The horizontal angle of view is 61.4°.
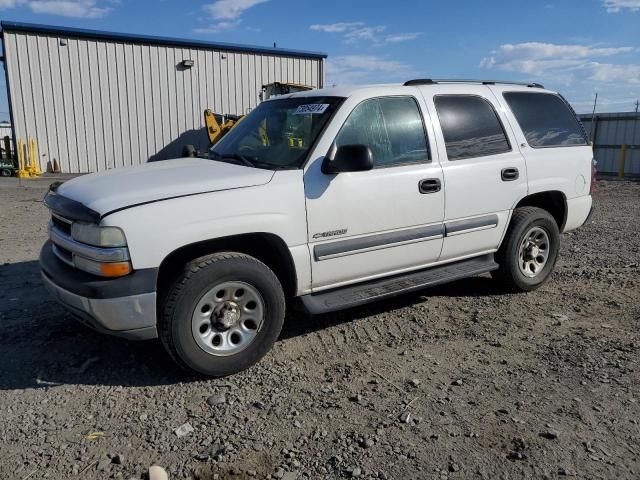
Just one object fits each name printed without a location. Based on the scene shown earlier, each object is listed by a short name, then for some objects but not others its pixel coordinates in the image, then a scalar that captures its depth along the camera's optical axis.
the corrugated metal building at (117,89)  16.08
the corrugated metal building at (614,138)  19.61
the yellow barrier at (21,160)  15.90
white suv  3.26
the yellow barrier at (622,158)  19.58
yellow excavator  17.03
